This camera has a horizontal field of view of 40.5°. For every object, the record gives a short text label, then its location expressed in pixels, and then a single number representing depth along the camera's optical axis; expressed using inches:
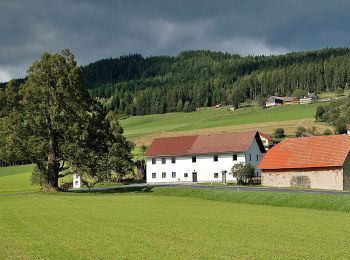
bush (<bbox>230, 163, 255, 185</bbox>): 3161.9
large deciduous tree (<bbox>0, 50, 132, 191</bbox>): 2487.7
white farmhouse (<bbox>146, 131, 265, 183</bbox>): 3639.3
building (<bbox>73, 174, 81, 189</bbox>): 3639.3
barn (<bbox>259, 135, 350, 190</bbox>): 2645.2
